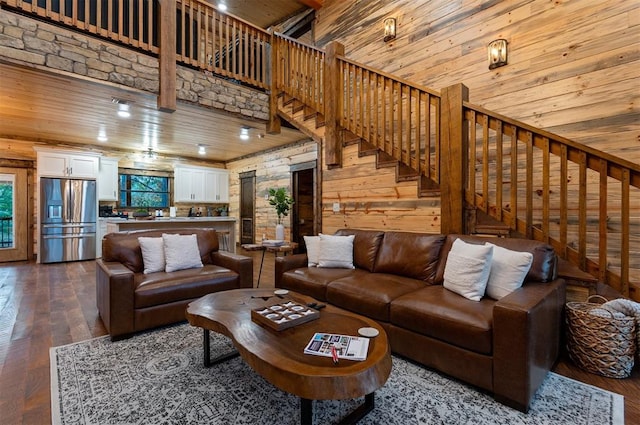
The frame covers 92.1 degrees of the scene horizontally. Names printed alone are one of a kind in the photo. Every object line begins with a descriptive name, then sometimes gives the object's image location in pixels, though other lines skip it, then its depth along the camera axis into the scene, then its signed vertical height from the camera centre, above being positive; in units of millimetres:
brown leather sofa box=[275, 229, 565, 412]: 1710 -658
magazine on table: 1433 -648
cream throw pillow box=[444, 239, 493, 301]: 2205 -421
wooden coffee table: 1271 -665
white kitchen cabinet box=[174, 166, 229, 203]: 8398 +823
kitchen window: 7944 +594
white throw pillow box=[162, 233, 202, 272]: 3195 -411
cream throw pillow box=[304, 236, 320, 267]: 3449 -409
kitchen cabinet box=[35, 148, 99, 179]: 6090 +1025
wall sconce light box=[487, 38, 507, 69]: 3379 +1779
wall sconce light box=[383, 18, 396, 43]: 4473 +2700
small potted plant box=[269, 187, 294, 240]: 4832 +199
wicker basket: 2033 -878
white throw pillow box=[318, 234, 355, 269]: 3314 -427
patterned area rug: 1645 -1085
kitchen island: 5568 -203
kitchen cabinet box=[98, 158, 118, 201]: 7098 +790
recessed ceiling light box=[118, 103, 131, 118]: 4427 +1563
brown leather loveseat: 2582 -658
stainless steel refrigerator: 6055 -129
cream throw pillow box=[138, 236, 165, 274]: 3156 -427
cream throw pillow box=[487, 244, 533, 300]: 2143 -412
